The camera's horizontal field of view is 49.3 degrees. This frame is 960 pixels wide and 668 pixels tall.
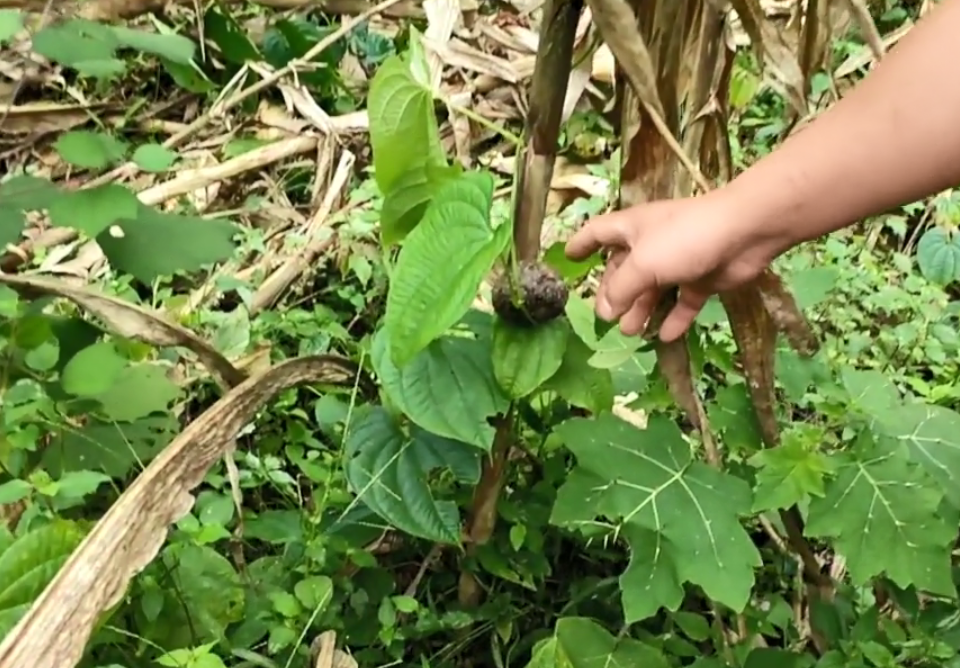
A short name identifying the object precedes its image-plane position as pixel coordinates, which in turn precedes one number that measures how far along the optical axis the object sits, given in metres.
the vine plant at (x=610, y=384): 0.69
